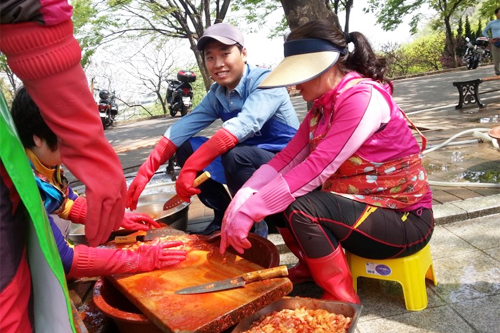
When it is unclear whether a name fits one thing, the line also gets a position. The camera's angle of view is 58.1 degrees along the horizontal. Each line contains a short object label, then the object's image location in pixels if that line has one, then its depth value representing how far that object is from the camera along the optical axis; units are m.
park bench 9.34
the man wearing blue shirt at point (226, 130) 3.02
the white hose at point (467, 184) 3.80
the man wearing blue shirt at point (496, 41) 12.77
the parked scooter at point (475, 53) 18.97
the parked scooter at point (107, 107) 16.83
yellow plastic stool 2.32
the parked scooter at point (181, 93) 14.45
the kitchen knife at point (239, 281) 1.94
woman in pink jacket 2.21
